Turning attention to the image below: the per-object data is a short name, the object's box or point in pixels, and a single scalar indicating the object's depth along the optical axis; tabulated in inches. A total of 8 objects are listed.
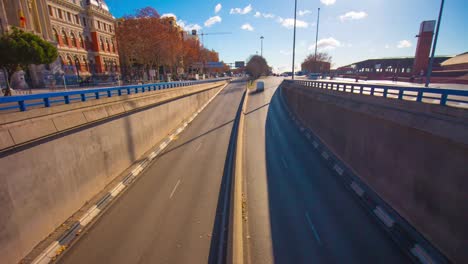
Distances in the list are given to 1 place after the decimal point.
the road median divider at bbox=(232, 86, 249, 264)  302.4
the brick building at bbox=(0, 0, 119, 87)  1678.2
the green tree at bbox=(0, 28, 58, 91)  1147.3
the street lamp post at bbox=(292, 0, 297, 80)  1539.1
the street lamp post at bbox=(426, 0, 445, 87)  601.8
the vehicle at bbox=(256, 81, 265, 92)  2258.9
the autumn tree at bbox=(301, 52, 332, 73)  4822.3
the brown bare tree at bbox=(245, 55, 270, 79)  4338.1
